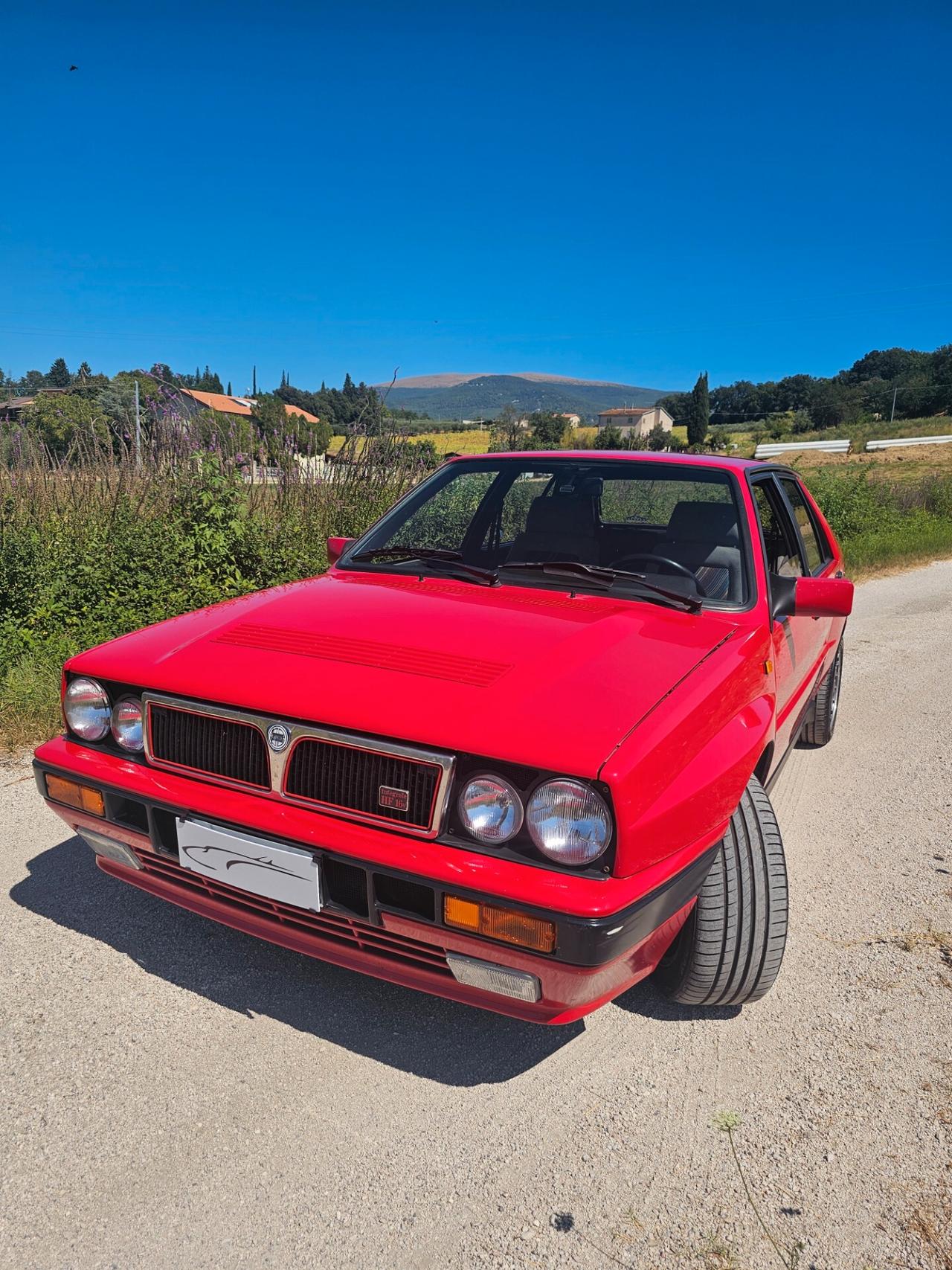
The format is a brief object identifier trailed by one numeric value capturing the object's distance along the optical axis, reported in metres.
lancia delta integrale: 1.63
